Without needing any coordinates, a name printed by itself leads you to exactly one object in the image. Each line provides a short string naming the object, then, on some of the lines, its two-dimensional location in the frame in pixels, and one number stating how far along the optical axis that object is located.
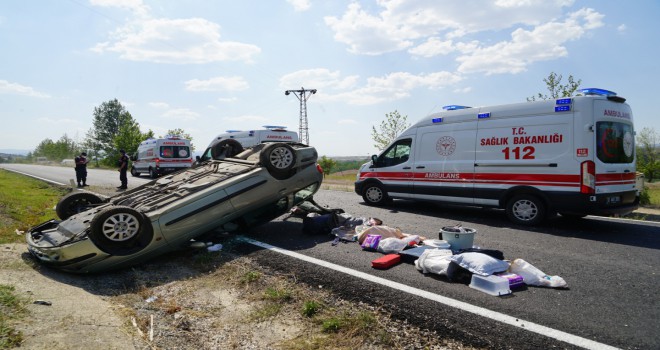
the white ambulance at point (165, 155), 21.75
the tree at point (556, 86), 18.61
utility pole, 35.11
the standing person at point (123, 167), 15.74
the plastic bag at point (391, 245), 5.25
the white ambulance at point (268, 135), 17.28
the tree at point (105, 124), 83.00
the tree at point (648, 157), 50.00
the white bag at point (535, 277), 4.00
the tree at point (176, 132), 62.56
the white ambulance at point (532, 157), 6.87
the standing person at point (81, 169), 16.56
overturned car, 4.78
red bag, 4.62
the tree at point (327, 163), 32.17
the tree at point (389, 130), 34.81
